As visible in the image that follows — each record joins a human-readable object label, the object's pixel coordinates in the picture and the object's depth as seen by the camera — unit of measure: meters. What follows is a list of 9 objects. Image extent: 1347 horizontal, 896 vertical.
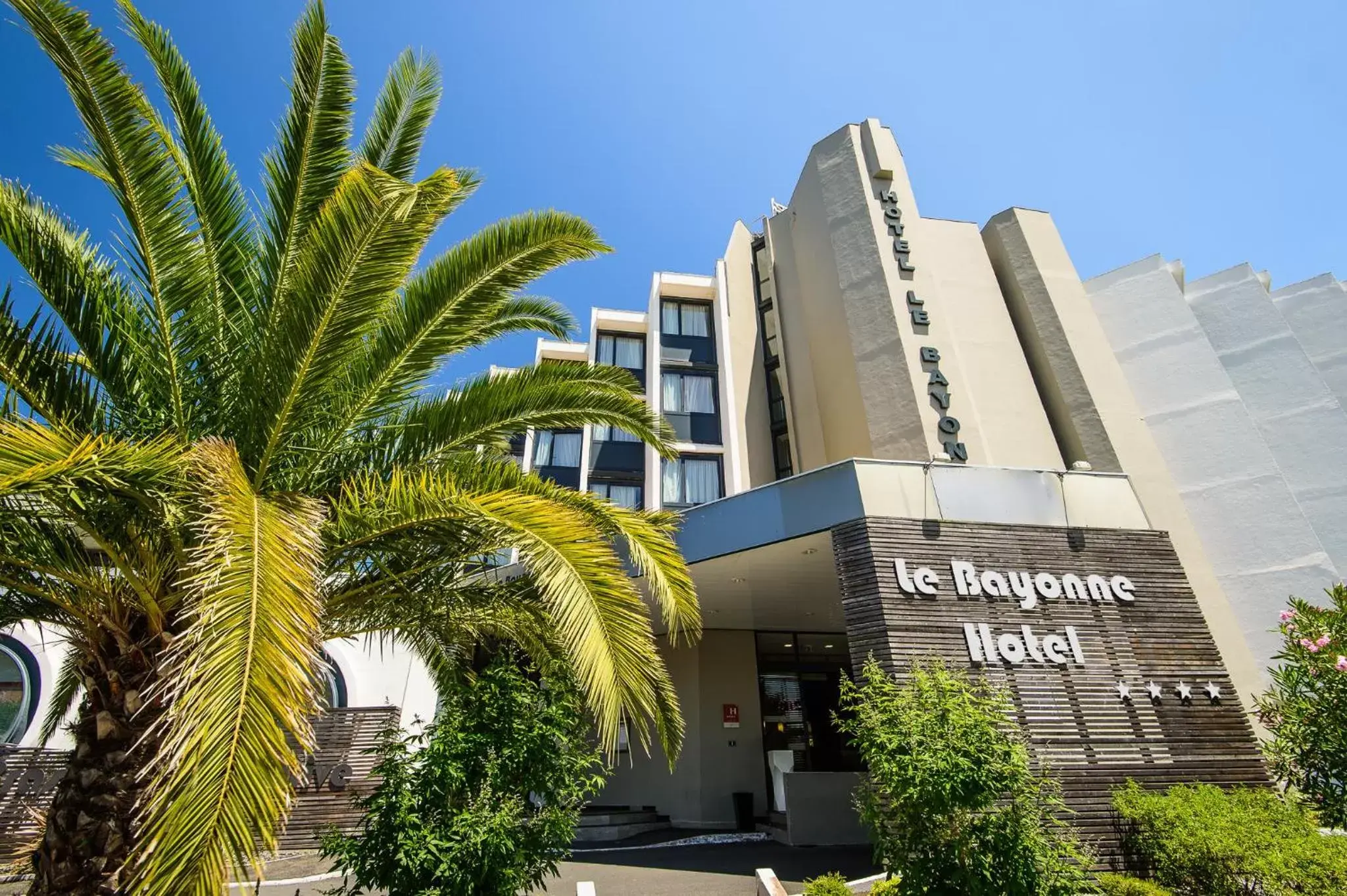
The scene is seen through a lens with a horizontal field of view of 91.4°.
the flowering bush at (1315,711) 8.46
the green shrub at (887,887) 7.04
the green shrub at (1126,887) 7.30
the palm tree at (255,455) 3.55
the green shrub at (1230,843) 6.47
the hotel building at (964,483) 9.93
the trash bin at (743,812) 15.42
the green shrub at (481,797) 5.49
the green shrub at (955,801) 5.82
